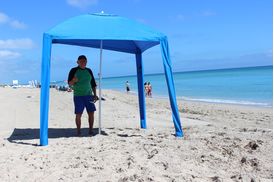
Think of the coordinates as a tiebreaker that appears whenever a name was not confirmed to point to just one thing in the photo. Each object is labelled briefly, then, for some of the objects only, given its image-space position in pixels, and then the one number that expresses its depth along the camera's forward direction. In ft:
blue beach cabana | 15.56
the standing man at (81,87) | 17.40
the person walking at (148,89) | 69.40
